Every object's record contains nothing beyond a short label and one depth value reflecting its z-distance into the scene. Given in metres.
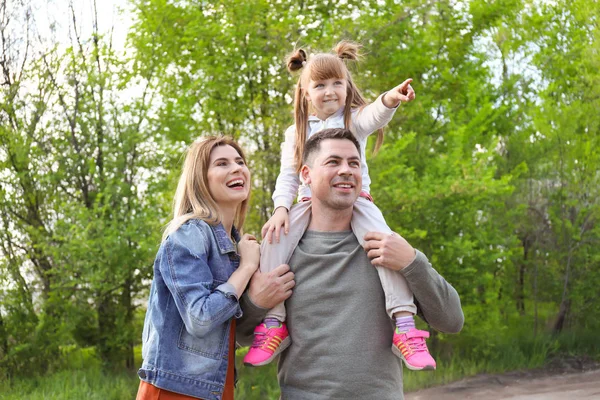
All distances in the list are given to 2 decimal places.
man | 2.71
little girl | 2.76
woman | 2.62
